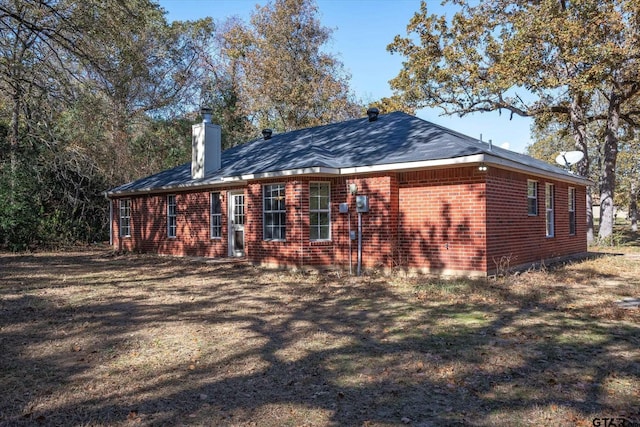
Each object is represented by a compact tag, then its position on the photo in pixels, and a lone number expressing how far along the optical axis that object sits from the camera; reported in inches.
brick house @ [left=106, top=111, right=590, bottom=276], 422.6
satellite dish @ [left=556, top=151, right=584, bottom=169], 657.6
